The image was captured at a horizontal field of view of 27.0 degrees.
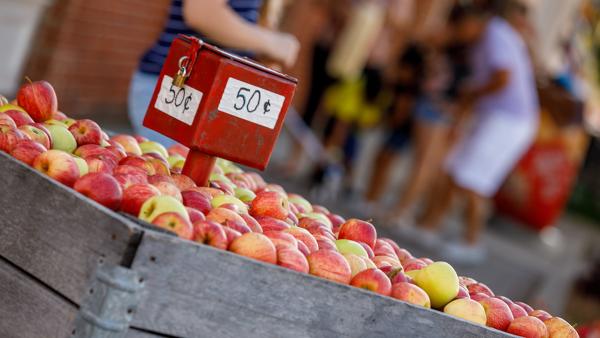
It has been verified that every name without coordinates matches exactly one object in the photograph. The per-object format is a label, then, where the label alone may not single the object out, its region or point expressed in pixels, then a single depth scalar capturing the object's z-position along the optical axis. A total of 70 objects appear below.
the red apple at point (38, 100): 3.57
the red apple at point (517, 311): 3.37
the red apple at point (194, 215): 2.89
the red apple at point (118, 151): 3.38
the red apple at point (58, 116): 3.69
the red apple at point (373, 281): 3.00
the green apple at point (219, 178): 3.65
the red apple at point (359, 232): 3.47
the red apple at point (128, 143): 3.62
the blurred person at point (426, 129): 11.24
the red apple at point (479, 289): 3.49
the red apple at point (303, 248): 3.01
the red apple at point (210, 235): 2.76
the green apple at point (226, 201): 3.19
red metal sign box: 3.13
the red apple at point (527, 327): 3.27
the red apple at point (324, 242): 3.20
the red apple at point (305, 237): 3.13
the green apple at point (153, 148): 3.73
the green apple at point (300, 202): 3.83
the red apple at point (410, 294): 3.06
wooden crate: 2.59
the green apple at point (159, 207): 2.79
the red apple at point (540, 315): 3.44
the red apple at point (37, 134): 3.21
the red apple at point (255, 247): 2.79
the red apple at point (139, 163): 3.25
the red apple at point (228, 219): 2.95
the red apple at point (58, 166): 2.96
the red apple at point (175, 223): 2.70
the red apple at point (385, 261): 3.31
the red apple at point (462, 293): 3.31
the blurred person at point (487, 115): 10.33
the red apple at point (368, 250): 3.36
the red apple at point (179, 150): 4.03
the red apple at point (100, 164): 3.17
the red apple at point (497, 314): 3.28
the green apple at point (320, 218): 3.58
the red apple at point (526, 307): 3.48
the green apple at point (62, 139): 3.36
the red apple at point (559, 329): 3.34
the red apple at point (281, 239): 2.93
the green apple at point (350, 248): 3.28
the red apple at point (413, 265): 3.42
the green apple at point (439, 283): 3.22
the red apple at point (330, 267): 2.96
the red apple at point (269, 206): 3.36
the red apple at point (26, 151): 3.01
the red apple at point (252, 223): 3.07
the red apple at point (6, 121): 3.18
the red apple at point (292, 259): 2.87
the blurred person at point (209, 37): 4.66
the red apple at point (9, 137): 3.03
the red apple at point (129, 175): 3.02
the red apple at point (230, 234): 2.82
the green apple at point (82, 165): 3.10
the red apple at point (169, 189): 3.04
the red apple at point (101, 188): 2.83
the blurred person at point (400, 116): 11.55
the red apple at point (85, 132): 3.47
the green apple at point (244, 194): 3.56
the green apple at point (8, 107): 3.47
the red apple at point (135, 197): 2.88
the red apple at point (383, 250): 3.48
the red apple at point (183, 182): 3.27
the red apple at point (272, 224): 3.17
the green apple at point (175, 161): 3.74
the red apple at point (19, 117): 3.35
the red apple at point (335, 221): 3.76
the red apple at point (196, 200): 3.10
